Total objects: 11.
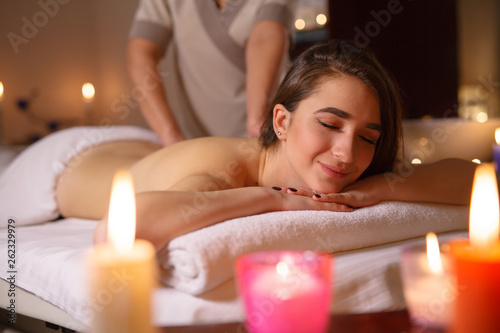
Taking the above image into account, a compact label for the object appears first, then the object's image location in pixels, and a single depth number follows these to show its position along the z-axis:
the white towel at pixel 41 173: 1.51
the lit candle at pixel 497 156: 1.42
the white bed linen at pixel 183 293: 0.76
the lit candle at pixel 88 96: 2.70
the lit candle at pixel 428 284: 0.49
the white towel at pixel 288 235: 0.76
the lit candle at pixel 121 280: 0.38
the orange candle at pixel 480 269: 0.39
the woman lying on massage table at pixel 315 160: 1.01
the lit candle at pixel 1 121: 2.34
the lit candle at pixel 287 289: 0.48
